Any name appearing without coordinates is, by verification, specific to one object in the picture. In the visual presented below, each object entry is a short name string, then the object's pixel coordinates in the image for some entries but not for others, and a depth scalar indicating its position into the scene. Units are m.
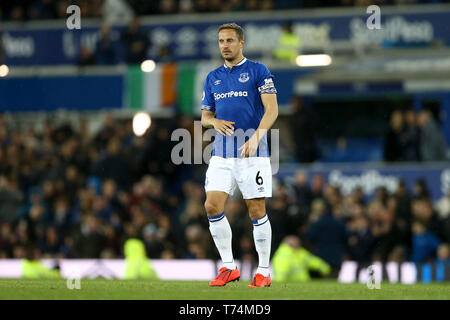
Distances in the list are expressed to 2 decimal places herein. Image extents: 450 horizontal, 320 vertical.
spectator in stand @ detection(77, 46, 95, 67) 23.95
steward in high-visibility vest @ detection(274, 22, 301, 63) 22.37
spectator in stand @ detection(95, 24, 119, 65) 23.81
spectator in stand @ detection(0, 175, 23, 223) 20.66
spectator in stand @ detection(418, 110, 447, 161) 19.14
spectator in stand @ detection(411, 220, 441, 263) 15.91
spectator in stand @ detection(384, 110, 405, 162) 19.20
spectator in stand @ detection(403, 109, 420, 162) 19.30
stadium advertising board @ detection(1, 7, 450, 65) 22.86
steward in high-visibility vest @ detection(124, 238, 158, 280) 17.28
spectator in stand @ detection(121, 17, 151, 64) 23.41
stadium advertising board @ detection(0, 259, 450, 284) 15.70
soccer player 9.50
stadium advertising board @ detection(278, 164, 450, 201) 19.56
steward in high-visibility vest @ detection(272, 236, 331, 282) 16.23
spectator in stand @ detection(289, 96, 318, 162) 20.08
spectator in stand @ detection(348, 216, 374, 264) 16.11
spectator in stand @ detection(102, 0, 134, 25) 25.08
